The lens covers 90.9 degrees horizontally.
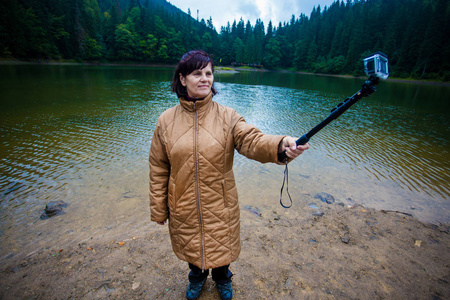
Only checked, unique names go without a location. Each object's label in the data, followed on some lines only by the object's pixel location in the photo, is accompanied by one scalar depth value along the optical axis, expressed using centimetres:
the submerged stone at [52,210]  454
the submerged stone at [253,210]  479
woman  203
